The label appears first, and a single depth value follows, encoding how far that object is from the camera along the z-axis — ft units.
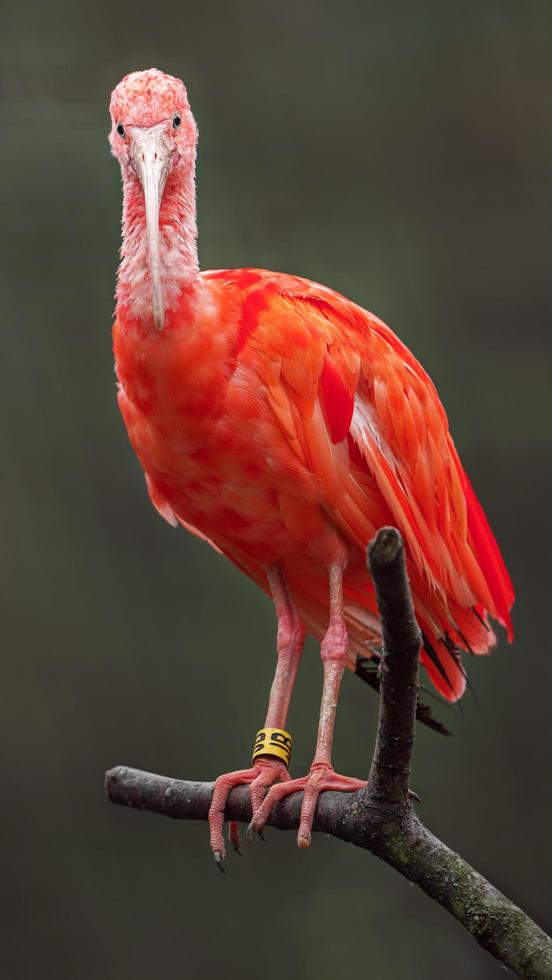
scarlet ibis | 21.31
